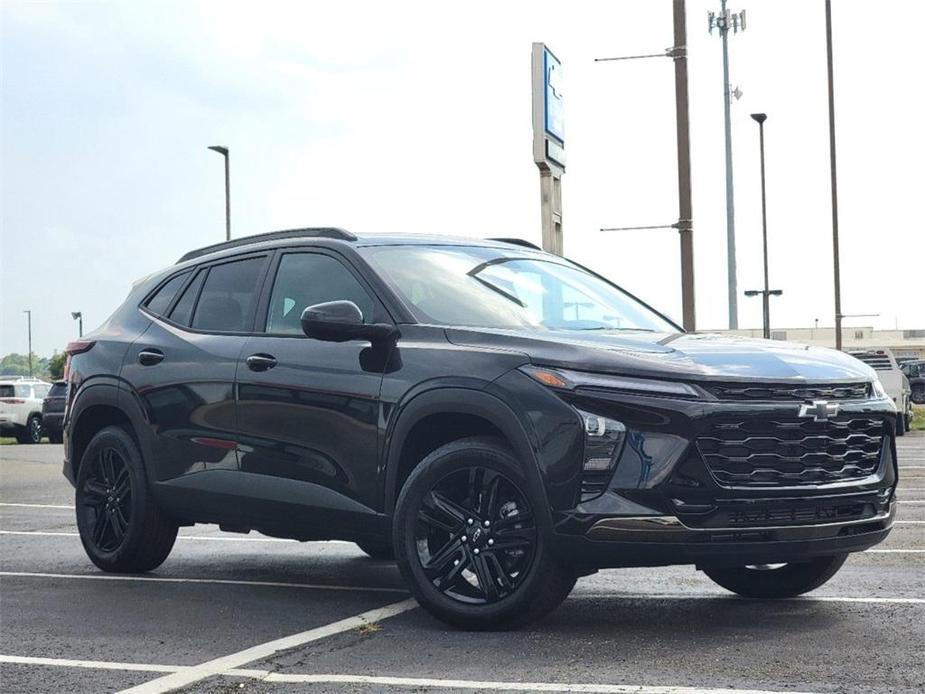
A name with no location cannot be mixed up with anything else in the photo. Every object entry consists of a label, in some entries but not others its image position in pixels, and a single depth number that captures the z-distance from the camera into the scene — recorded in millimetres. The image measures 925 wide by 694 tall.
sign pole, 17188
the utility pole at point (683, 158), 17938
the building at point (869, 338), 126438
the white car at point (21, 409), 37219
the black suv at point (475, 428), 5820
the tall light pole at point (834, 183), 39781
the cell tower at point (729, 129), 44406
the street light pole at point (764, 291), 42656
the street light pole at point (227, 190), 41531
